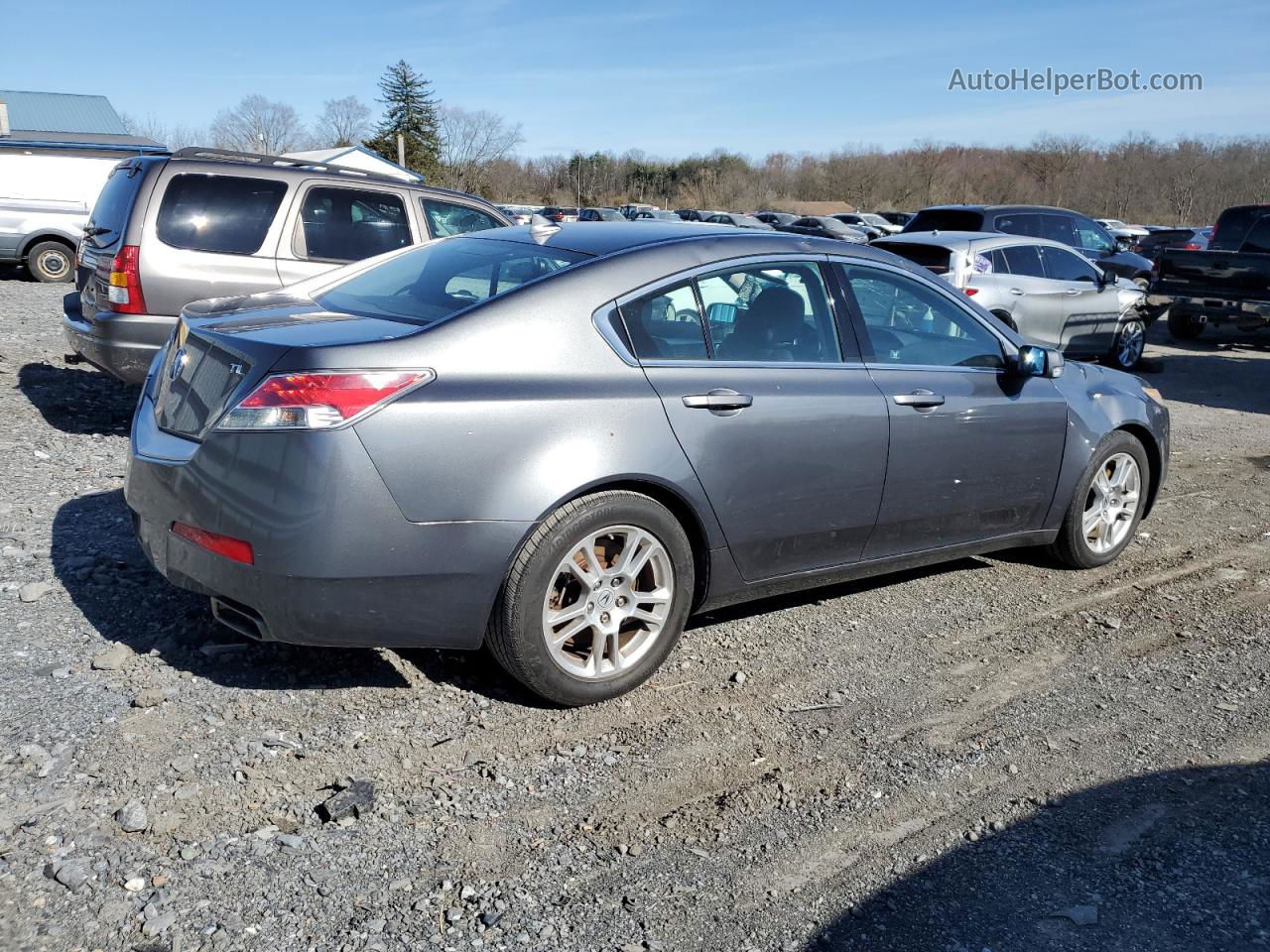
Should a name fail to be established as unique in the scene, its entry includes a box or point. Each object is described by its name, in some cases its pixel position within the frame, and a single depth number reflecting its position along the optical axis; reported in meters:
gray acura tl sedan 3.43
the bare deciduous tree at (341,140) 57.50
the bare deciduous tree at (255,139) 52.76
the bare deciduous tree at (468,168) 54.03
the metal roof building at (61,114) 49.38
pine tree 55.47
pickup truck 14.12
